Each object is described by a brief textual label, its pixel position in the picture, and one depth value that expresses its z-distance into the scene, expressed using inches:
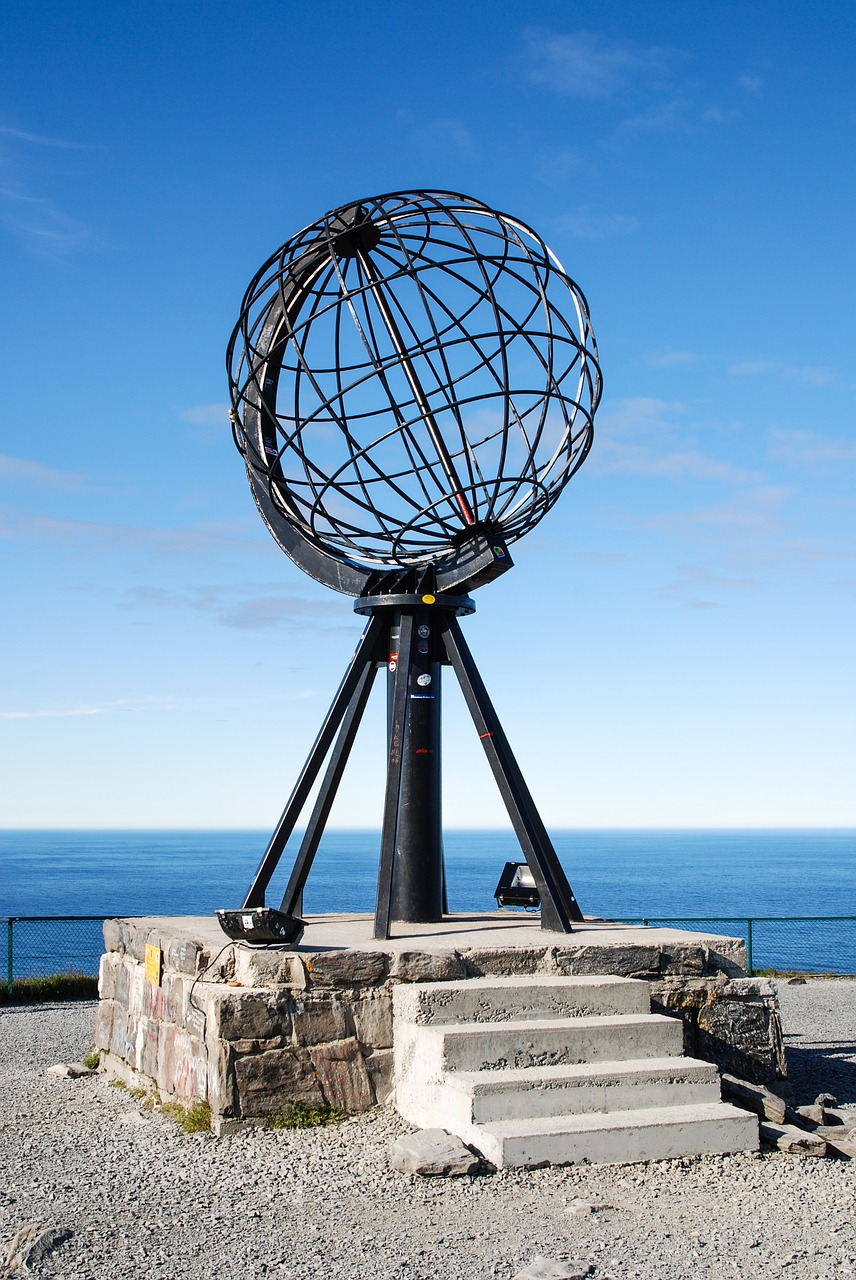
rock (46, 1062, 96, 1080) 376.2
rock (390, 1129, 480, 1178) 233.6
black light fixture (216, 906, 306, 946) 290.8
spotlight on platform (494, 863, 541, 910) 372.8
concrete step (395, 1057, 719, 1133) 250.7
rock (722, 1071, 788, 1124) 280.4
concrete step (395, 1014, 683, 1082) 267.6
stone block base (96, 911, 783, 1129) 281.1
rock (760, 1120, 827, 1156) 254.2
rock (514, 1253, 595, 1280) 183.3
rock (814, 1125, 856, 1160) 256.8
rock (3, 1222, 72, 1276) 195.3
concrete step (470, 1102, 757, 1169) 235.9
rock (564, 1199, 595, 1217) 213.0
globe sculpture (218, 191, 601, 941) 349.4
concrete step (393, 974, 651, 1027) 283.4
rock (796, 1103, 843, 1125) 286.4
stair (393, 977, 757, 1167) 244.1
